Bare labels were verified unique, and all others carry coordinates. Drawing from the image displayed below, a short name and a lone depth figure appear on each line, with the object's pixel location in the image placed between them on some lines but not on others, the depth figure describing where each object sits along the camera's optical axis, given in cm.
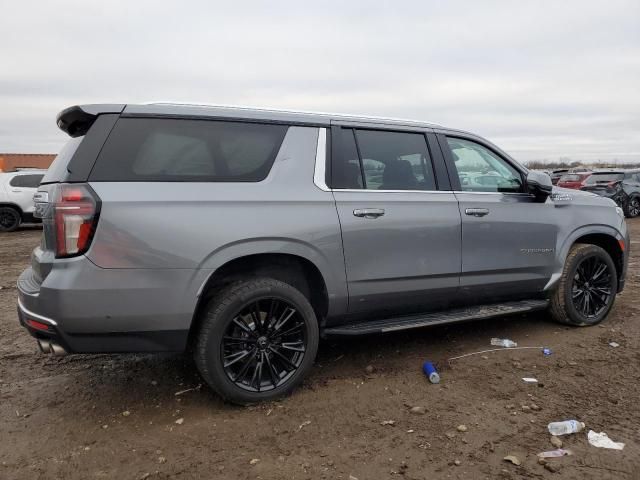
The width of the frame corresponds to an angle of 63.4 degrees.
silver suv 283
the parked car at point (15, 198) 1373
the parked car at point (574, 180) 1728
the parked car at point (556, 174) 2083
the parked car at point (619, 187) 1664
